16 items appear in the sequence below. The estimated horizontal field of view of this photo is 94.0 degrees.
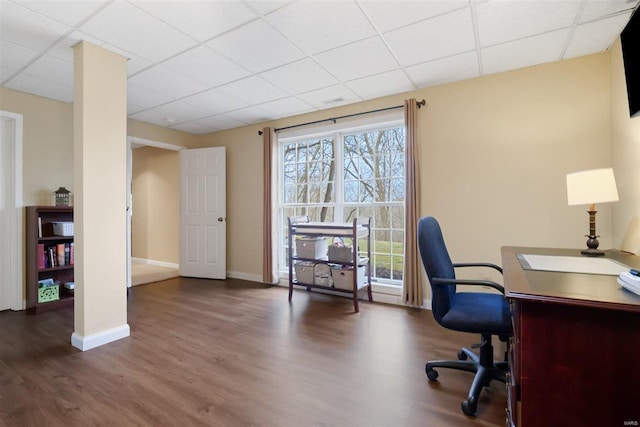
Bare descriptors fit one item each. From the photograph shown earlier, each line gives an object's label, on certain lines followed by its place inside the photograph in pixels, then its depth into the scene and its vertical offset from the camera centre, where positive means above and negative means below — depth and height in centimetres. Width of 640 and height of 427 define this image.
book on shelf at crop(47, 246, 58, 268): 337 -44
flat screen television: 173 +90
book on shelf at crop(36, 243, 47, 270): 322 -43
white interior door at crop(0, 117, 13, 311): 327 +15
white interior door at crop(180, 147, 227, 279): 484 +3
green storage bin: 323 -84
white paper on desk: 138 -28
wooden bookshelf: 322 -41
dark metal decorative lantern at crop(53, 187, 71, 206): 350 +25
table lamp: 192 +13
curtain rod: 336 +126
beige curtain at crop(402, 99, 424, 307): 333 +2
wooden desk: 93 -48
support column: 235 +17
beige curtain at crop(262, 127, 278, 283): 442 -1
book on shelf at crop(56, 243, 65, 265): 342 -41
